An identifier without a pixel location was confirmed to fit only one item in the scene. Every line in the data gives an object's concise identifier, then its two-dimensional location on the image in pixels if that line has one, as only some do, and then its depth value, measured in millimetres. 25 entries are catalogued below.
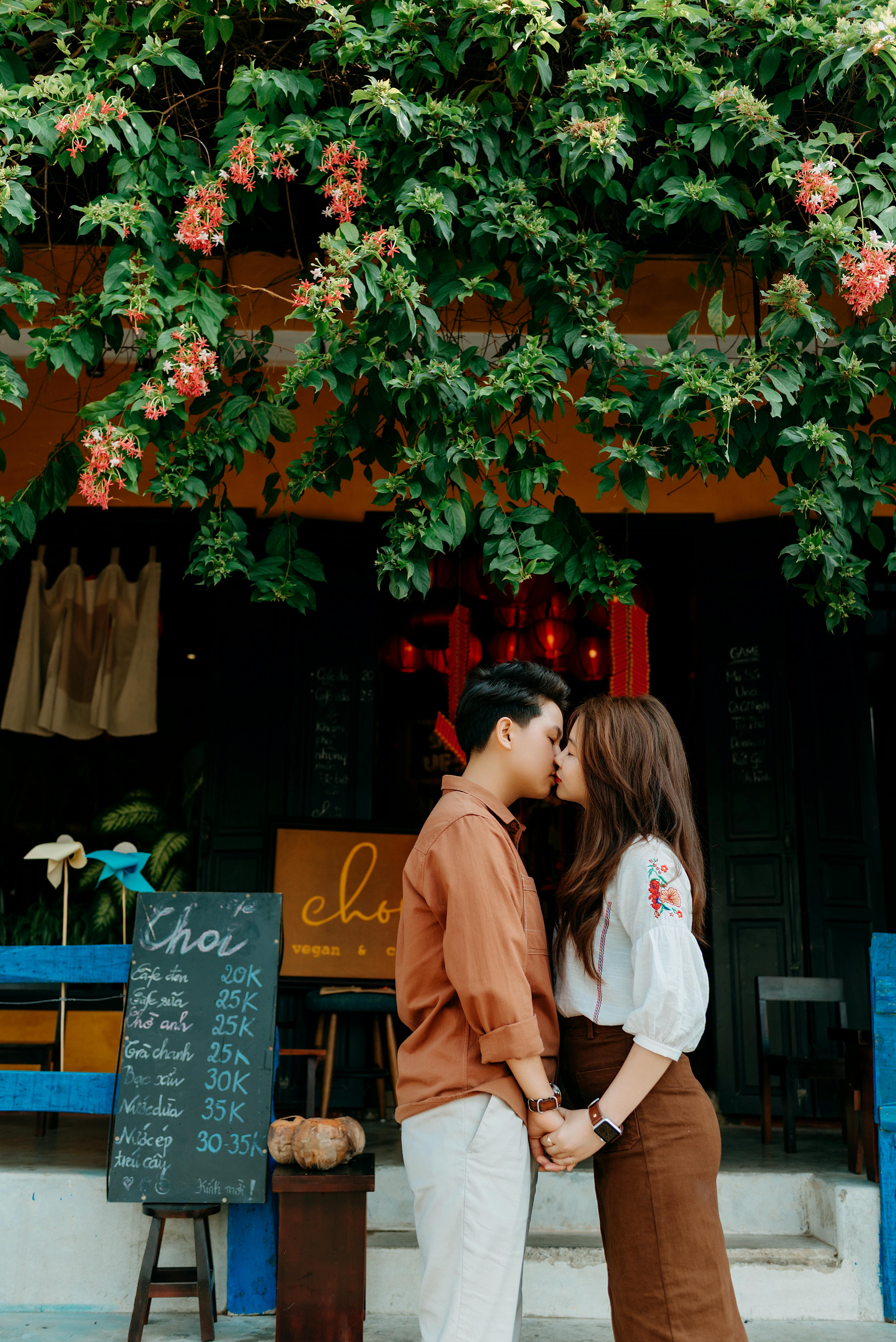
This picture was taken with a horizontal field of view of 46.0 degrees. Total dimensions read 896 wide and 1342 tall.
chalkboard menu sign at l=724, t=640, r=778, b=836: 6195
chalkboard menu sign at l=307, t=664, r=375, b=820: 6238
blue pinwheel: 4145
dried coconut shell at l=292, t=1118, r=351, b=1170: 3463
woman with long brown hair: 2250
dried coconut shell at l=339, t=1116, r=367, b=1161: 3576
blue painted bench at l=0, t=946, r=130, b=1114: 3875
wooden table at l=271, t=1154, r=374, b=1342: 3373
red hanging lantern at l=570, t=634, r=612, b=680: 7309
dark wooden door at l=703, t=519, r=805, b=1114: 6051
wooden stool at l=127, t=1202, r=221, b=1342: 3467
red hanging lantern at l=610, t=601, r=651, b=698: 5746
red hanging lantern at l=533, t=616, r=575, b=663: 6996
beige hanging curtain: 6430
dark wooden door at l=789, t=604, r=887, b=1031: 6051
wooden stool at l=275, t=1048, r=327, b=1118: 4730
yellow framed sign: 5969
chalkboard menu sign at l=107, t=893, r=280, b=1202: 3570
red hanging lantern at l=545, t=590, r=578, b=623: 6969
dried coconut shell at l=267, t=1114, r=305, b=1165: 3543
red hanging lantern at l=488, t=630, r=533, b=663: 7293
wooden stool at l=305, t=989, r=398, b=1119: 5652
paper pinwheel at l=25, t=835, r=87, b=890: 4465
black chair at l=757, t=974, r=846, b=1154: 5059
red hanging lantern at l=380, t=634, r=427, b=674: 7375
